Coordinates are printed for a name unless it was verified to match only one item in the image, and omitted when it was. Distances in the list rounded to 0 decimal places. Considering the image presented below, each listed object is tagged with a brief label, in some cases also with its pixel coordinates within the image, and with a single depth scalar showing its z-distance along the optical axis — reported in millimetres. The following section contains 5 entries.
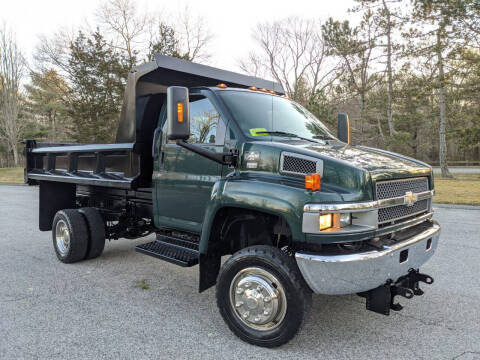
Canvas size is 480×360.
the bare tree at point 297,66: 32938
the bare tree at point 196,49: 30719
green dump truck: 2852
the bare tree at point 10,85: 36906
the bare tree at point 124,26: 28688
